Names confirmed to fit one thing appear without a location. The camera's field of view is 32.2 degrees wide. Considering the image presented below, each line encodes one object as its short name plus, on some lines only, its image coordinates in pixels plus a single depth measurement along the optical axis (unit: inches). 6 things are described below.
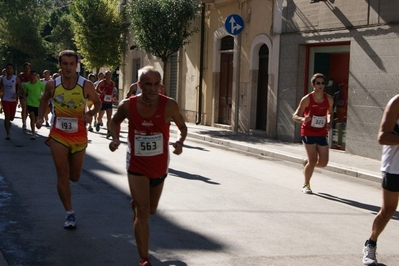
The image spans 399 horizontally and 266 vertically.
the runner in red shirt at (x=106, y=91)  760.3
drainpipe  994.1
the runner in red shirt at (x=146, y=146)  221.8
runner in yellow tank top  287.3
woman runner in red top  404.5
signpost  826.2
